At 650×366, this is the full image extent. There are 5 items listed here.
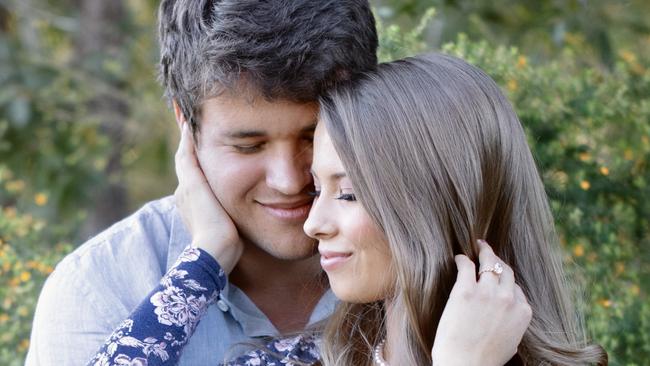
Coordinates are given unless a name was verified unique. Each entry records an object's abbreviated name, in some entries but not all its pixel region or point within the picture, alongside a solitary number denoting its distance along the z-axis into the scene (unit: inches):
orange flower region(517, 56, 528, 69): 133.2
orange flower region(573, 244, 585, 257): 126.6
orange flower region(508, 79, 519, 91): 131.4
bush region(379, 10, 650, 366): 122.3
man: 99.5
